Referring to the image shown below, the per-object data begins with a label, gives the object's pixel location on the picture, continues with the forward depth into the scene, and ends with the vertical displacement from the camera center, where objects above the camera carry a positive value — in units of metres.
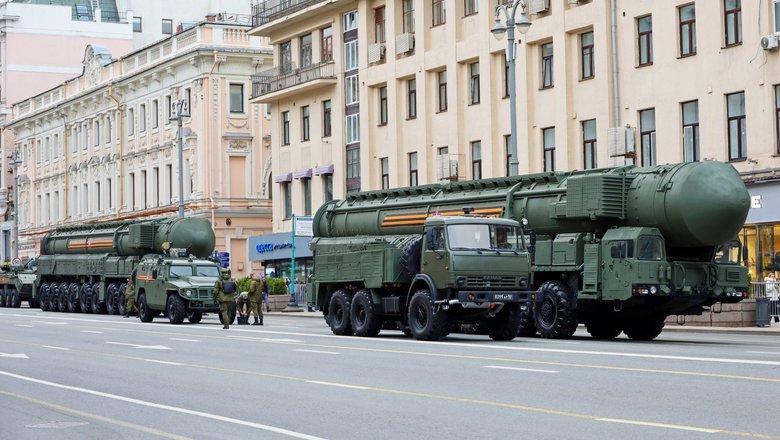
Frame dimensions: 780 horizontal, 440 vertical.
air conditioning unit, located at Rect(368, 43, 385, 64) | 55.47 +8.60
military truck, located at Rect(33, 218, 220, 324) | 42.69 +0.34
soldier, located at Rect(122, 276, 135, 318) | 49.31 -0.69
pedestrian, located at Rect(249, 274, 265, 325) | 40.66 -0.57
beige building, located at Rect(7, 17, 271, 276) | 70.25 +7.60
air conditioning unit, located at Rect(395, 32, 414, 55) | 53.44 +8.66
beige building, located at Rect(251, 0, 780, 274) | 39.34 +6.01
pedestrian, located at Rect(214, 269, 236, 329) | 37.38 -0.46
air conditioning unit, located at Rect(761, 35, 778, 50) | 37.64 +5.95
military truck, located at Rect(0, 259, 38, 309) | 66.94 -0.25
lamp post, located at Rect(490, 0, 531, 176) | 35.03 +5.69
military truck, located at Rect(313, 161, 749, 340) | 27.78 +0.55
